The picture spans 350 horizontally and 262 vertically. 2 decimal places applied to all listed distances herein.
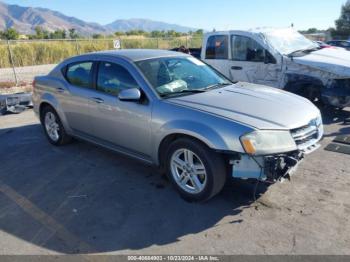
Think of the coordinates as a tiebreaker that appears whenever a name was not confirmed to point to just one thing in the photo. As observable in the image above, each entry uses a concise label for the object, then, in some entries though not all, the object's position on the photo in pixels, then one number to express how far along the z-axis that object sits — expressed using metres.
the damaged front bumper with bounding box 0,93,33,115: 8.88
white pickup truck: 6.89
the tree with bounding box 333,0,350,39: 44.97
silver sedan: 3.54
